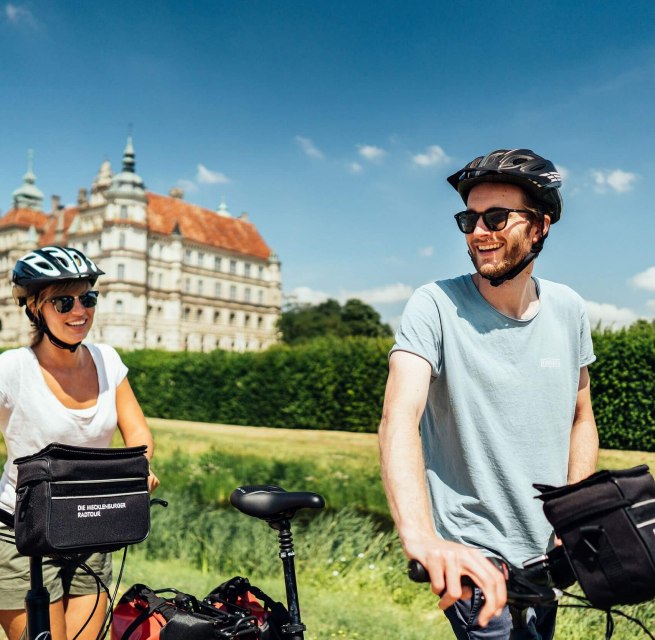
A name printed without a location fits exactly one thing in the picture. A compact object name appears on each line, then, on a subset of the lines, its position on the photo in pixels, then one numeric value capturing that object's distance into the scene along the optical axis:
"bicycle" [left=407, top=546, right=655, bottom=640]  1.66
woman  3.22
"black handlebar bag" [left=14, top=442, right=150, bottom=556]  2.50
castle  88.69
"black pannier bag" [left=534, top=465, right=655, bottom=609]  1.65
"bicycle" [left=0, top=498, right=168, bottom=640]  2.84
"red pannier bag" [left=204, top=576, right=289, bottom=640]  2.72
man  2.27
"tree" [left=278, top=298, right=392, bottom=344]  92.94
